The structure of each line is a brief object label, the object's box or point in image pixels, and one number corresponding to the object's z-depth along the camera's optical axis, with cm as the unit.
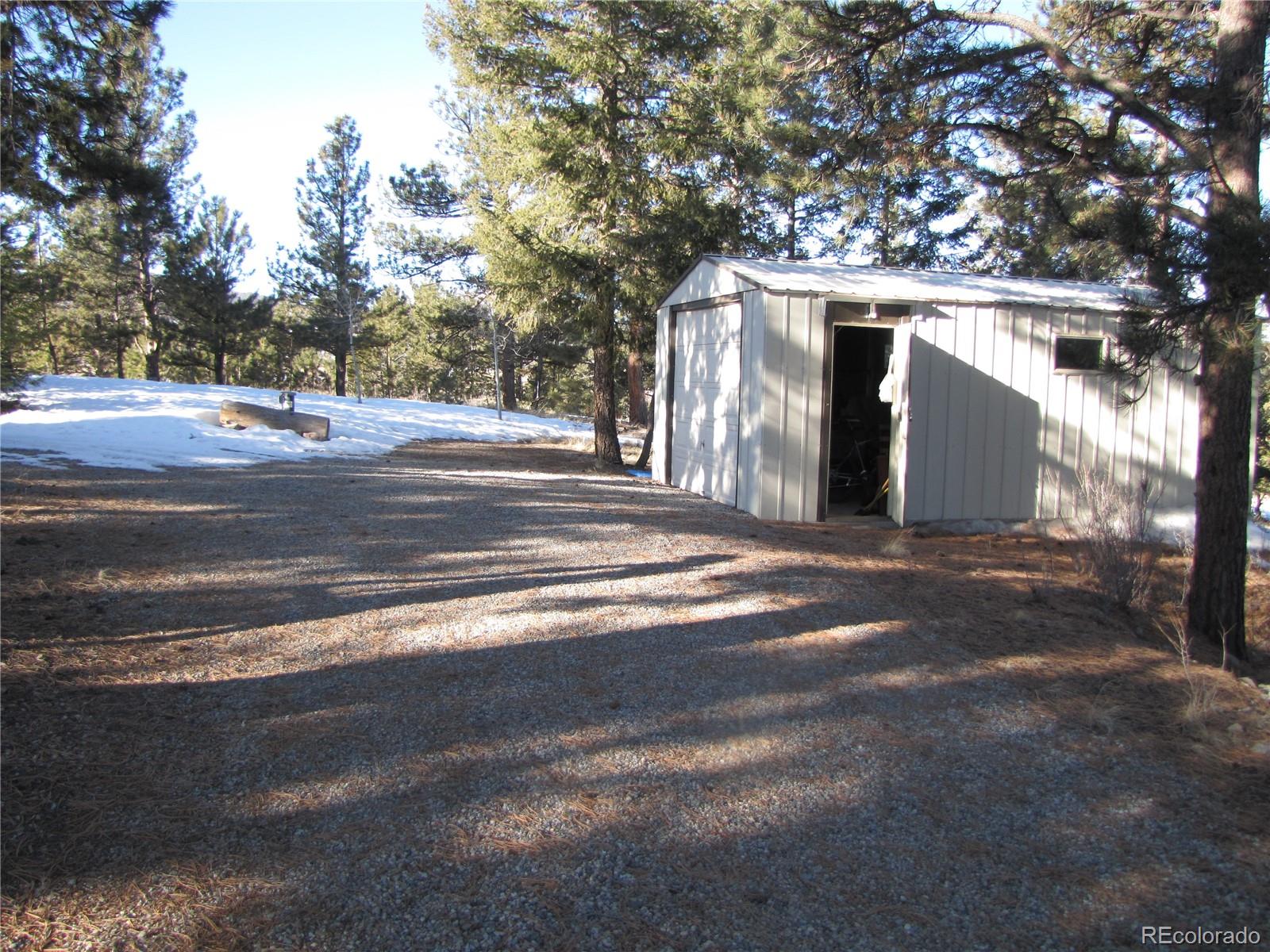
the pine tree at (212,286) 2692
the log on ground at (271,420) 1441
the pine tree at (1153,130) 478
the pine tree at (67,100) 687
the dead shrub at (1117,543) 653
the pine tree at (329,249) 3053
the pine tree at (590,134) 1234
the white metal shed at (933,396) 909
